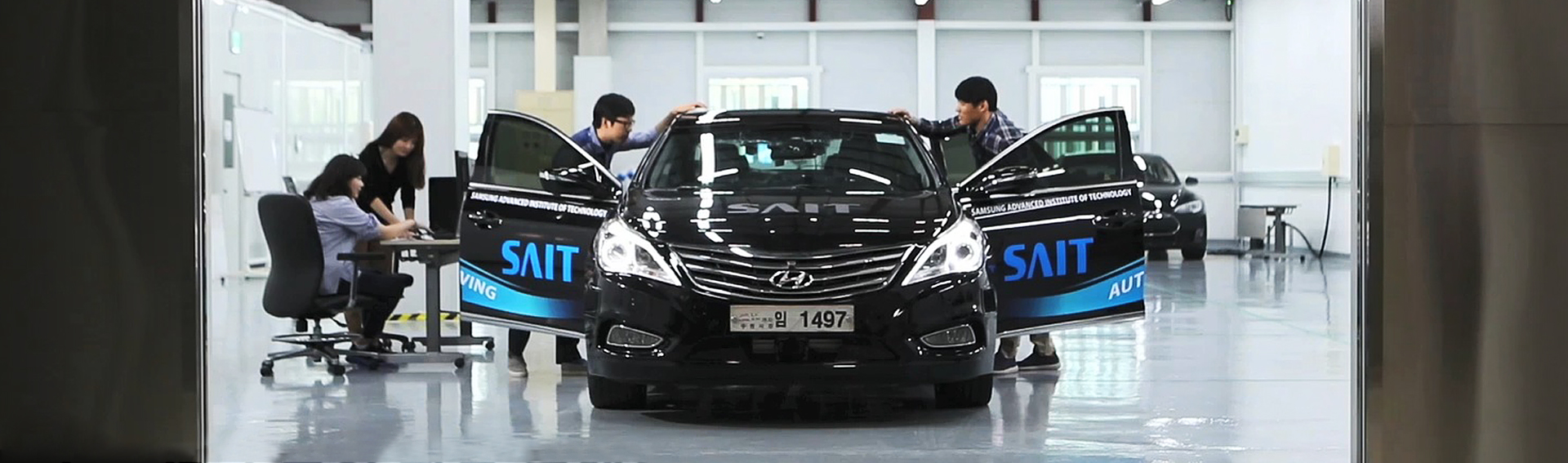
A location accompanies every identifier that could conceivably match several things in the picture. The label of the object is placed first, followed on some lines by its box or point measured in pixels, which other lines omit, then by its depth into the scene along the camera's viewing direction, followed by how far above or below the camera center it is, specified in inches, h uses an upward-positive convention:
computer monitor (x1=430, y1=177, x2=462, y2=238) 368.2 +2.1
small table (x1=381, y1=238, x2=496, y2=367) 324.2 -12.0
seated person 322.7 -3.3
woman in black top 358.0 +9.9
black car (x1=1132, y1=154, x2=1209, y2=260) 704.4 -2.4
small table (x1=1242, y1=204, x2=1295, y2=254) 772.0 -8.3
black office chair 304.0 -8.1
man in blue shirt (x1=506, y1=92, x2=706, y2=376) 325.7 +14.2
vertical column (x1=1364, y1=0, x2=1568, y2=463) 171.5 -2.6
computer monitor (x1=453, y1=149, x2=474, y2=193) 395.8 +10.9
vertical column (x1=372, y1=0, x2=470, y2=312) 443.2 +37.1
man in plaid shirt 330.0 +15.0
